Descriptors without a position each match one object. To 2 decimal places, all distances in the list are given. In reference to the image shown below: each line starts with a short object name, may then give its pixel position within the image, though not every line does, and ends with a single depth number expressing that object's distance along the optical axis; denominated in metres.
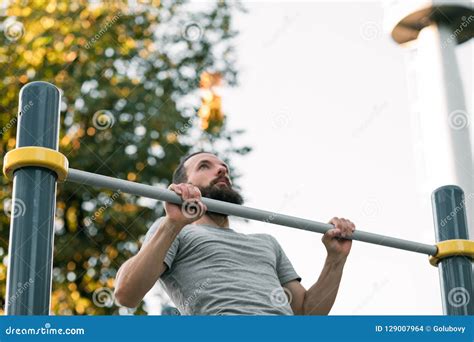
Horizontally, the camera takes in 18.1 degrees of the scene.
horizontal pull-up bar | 3.83
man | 4.10
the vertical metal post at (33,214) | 3.45
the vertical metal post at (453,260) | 4.84
